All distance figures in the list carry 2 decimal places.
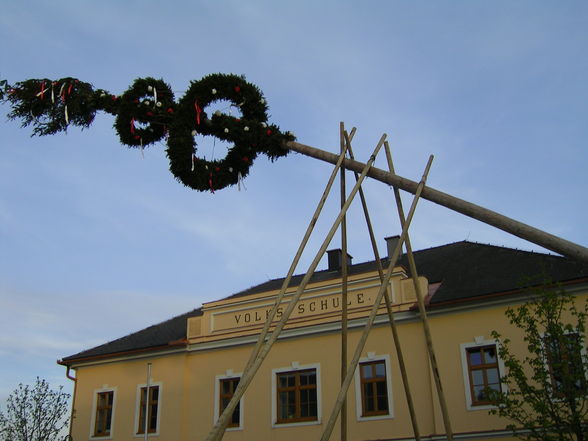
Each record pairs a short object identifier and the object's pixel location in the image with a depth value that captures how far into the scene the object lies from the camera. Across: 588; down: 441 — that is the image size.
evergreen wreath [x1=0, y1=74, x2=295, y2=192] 9.76
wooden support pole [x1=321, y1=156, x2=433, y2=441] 7.29
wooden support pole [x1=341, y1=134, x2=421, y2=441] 9.31
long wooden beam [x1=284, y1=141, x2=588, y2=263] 6.77
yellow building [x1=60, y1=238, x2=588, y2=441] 15.84
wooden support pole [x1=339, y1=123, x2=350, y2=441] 9.10
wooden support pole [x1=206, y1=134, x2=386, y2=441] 6.68
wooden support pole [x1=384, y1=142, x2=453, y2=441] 8.72
